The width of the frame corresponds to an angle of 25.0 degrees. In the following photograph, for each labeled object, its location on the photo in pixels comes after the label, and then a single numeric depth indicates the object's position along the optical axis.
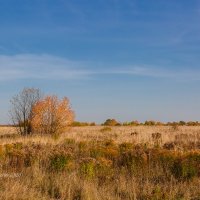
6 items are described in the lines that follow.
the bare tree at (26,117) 36.57
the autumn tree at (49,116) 35.19
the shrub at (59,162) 13.73
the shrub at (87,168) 12.36
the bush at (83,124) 75.51
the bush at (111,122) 76.25
